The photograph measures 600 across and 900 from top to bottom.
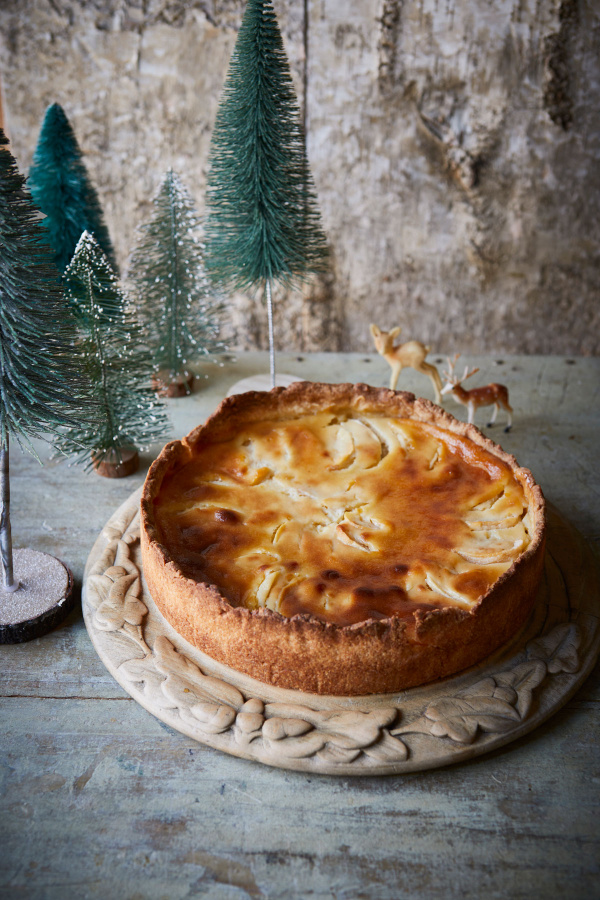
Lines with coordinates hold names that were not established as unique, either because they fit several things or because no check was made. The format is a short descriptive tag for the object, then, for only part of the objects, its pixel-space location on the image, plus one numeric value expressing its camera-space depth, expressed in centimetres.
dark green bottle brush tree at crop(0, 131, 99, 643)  74
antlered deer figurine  96
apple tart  73
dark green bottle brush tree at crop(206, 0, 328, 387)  89
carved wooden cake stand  71
